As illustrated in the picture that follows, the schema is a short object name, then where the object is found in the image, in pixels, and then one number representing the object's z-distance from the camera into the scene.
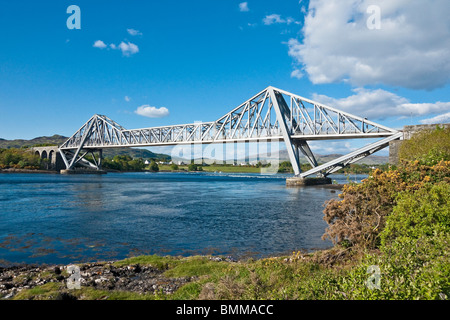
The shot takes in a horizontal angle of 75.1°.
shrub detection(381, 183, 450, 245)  8.20
